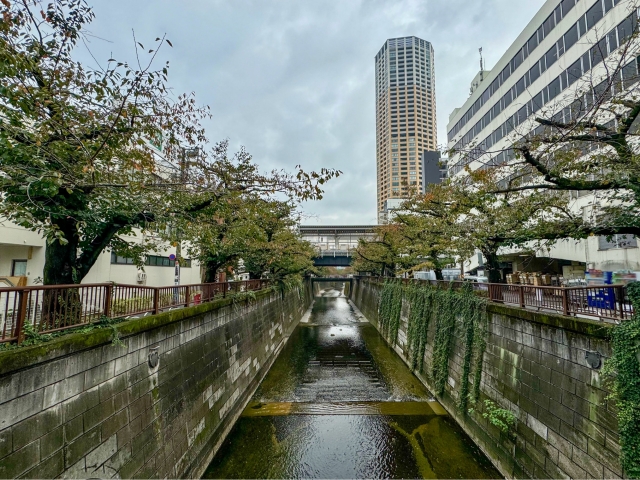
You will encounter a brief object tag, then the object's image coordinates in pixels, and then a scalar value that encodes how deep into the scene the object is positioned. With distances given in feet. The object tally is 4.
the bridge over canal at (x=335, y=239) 163.02
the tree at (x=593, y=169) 17.89
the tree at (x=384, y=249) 78.79
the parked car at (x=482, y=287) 36.73
